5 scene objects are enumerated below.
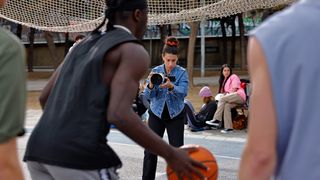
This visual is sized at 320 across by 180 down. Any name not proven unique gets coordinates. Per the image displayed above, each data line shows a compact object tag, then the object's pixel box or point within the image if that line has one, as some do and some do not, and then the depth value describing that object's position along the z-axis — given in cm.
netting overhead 991
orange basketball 346
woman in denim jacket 682
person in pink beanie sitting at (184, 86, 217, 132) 1145
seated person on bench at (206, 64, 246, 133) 1158
